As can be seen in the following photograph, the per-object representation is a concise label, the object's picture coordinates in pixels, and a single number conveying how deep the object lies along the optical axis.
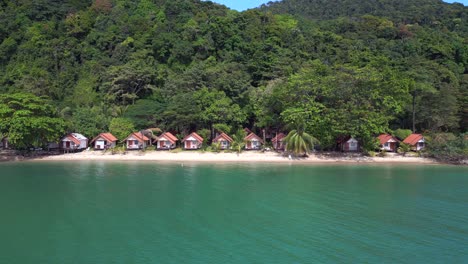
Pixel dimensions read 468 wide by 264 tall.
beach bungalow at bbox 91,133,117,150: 47.31
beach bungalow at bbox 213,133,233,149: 47.20
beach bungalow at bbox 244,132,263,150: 47.94
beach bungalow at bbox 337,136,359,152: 47.07
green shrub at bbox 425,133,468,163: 42.28
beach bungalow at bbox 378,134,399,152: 46.50
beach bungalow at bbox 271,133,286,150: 48.06
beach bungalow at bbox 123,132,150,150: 47.03
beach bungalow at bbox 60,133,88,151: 46.59
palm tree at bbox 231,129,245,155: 45.80
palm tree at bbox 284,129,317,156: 42.46
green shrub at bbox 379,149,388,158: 44.84
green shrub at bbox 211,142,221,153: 46.00
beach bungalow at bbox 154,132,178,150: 47.97
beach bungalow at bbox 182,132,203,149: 47.53
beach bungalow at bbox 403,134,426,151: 45.91
